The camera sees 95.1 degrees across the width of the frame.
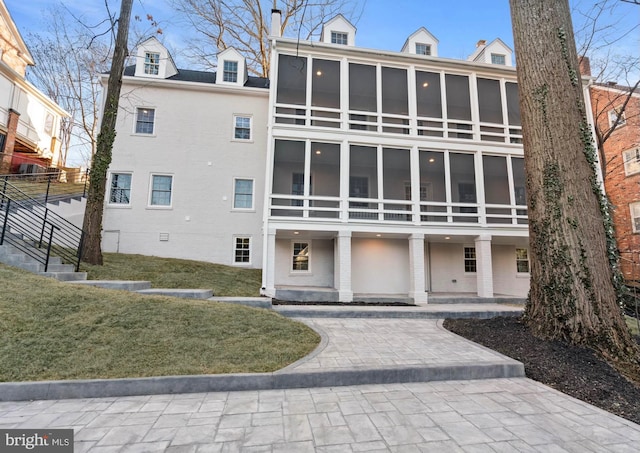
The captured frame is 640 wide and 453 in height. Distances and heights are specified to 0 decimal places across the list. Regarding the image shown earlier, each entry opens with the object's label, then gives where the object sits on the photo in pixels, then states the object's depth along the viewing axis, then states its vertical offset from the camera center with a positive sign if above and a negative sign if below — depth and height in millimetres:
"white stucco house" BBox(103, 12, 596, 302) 10305 +3857
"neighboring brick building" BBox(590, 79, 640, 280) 13414 +5251
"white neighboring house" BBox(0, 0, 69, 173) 15008 +8419
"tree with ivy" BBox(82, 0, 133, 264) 8250 +3137
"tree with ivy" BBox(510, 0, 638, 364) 4566 +1191
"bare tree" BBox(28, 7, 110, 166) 16547 +11546
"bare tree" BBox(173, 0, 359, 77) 16875 +14177
